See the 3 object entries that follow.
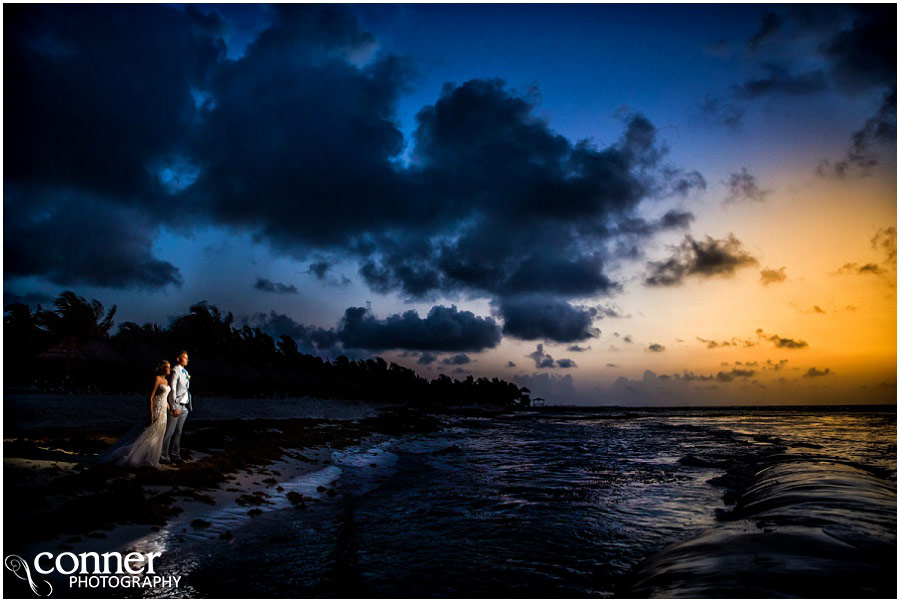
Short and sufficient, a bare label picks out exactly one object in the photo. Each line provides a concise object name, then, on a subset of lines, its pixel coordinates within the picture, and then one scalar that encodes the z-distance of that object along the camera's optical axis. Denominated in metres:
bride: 10.86
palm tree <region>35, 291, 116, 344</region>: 44.84
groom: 12.17
